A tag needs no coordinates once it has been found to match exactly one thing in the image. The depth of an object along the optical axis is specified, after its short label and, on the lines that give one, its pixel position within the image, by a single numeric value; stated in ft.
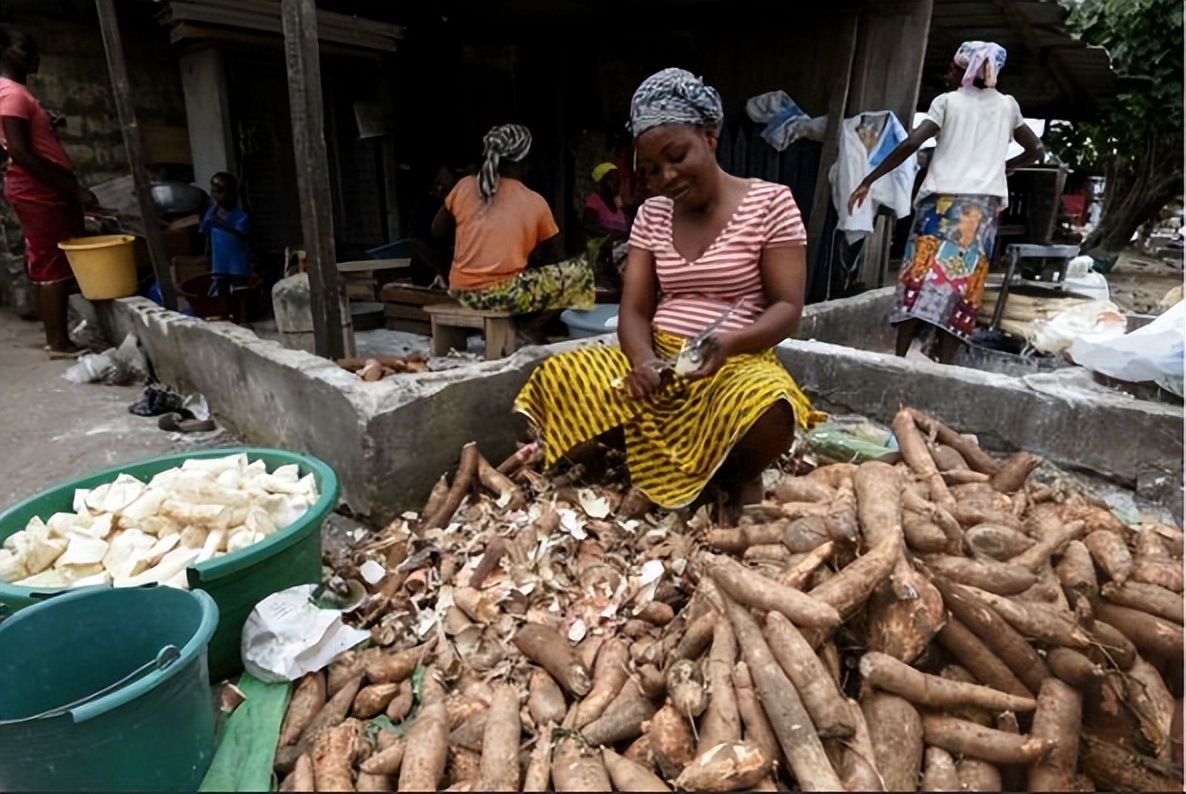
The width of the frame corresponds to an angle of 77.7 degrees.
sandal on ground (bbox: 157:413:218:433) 12.39
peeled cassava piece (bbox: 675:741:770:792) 4.66
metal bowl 20.38
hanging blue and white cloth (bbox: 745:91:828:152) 17.56
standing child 17.75
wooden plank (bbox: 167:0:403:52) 16.99
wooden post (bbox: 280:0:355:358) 10.03
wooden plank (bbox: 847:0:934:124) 16.66
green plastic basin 6.25
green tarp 5.64
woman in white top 12.75
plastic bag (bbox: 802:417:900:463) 9.80
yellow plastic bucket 15.81
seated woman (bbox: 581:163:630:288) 20.36
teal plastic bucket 4.79
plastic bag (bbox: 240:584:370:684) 6.54
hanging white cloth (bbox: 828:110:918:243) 16.52
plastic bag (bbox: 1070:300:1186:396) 8.78
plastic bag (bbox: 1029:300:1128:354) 12.62
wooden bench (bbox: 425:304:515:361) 14.03
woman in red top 14.76
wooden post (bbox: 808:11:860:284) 16.55
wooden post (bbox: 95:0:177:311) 13.64
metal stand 16.37
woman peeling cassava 7.79
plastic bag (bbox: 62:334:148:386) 15.19
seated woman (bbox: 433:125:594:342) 13.89
